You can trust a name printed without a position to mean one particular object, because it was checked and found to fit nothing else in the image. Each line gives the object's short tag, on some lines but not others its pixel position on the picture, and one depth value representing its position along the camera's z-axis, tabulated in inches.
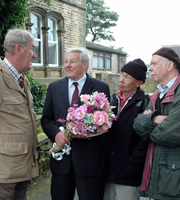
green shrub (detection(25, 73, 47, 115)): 292.0
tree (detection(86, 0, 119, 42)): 1409.3
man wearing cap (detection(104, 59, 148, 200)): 106.2
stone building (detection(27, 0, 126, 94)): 458.3
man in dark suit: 103.9
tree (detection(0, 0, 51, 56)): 255.8
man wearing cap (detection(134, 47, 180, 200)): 85.7
